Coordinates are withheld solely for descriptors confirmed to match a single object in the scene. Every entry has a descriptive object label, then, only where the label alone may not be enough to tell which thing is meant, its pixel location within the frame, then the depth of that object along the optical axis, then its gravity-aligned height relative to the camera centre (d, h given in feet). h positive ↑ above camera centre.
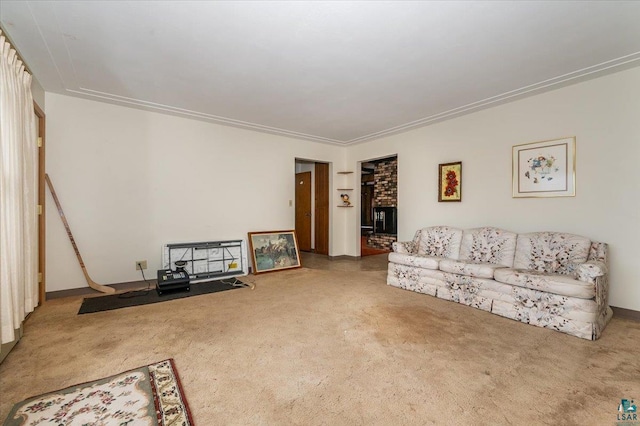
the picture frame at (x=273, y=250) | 17.31 -2.69
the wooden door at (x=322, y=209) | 22.38 -0.07
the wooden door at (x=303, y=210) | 24.56 -0.15
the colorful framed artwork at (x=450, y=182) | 15.05 +1.40
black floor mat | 11.03 -3.78
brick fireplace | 25.86 +0.27
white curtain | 6.96 +0.49
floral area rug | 5.07 -3.78
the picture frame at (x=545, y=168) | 11.40 +1.64
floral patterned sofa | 8.70 -2.47
